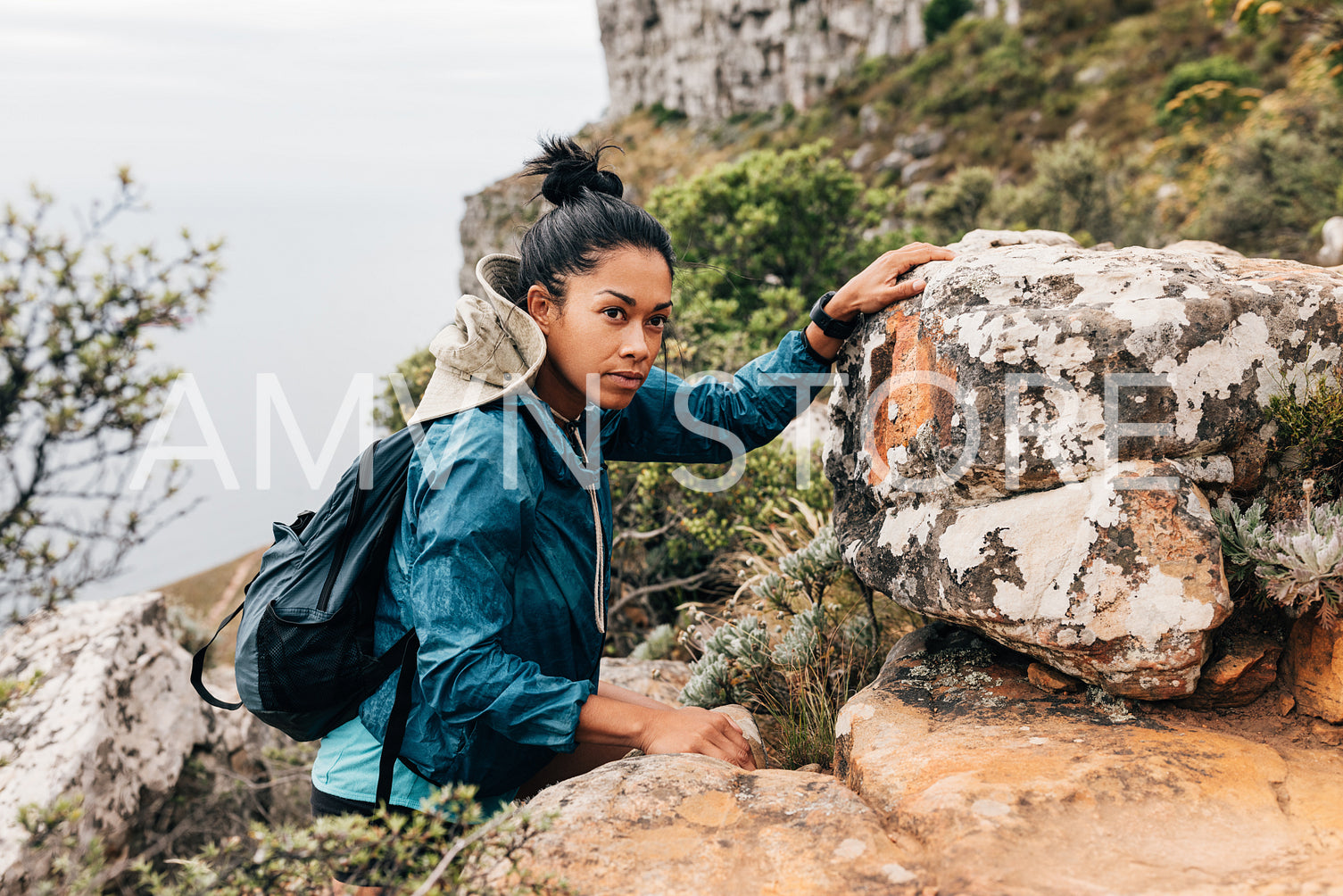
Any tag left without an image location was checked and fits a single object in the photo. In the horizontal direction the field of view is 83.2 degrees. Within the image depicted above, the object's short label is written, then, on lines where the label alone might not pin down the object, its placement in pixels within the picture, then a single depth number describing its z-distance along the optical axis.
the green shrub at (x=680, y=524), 5.35
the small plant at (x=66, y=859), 1.37
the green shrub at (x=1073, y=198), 12.55
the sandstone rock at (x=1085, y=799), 1.52
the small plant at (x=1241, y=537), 2.01
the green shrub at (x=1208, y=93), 16.34
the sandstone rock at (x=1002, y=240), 2.77
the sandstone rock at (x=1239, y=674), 2.09
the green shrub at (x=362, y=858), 1.48
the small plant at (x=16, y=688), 2.16
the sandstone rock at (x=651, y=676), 3.83
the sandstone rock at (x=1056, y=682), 2.28
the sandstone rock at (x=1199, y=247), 2.87
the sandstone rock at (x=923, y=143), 25.03
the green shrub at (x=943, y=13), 36.81
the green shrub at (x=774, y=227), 8.00
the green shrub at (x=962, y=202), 14.52
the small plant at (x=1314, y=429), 2.03
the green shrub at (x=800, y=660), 3.03
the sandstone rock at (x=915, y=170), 23.73
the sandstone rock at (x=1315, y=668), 2.00
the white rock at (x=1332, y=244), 8.37
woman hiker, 1.83
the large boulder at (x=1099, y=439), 1.96
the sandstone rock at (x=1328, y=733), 1.98
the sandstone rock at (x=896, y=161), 25.22
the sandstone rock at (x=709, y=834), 1.64
